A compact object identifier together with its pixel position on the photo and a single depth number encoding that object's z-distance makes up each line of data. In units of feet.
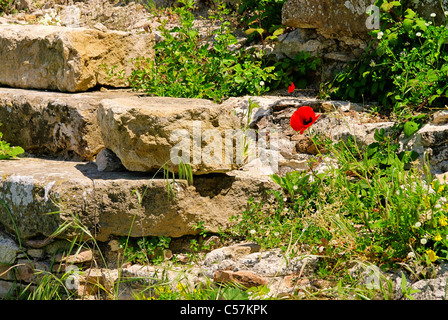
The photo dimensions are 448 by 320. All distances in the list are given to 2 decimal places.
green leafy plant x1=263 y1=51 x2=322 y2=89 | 16.02
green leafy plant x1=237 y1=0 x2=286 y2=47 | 17.08
